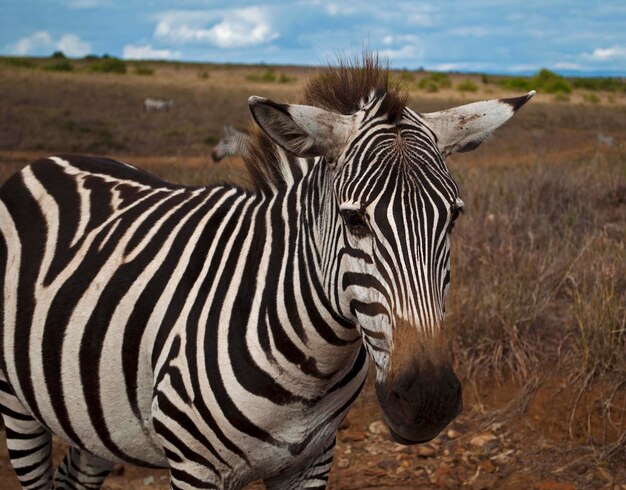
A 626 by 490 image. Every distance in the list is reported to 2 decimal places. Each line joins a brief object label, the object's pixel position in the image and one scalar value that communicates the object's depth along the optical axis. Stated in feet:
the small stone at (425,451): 16.72
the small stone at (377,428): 17.85
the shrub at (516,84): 176.67
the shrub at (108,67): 173.96
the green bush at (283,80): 181.99
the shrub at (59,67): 163.73
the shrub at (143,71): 179.52
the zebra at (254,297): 7.45
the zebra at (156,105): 95.09
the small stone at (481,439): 16.79
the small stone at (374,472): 16.34
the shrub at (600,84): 170.77
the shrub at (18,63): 158.71
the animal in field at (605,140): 56.42
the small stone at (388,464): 16.49
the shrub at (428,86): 155.68
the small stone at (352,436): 17.79
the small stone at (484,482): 15.39
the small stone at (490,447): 16.57
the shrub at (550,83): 160.25
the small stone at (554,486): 14.89
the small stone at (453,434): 17.26
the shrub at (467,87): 161.68
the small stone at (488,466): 15.96
